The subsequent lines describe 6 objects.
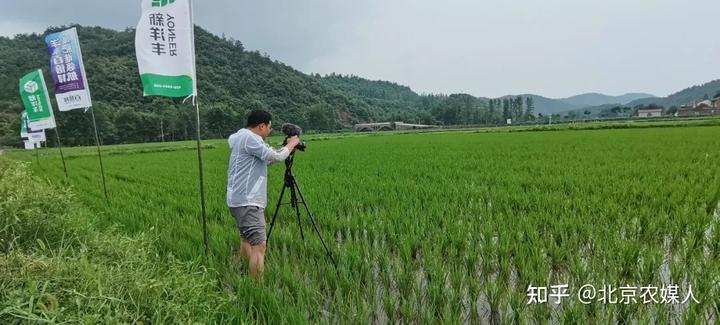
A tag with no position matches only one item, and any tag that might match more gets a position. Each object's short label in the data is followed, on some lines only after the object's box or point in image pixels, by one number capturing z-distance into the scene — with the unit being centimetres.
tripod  333
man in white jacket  300
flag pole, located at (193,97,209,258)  336
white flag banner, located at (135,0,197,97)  330
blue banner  673
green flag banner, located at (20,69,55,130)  878
